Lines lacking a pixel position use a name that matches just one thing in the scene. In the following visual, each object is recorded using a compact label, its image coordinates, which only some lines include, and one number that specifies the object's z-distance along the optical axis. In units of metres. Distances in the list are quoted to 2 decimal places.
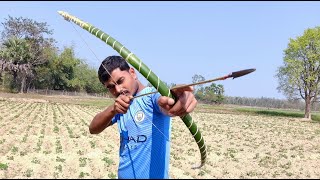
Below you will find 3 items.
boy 2.28
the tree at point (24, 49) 49.46
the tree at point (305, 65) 44.23
